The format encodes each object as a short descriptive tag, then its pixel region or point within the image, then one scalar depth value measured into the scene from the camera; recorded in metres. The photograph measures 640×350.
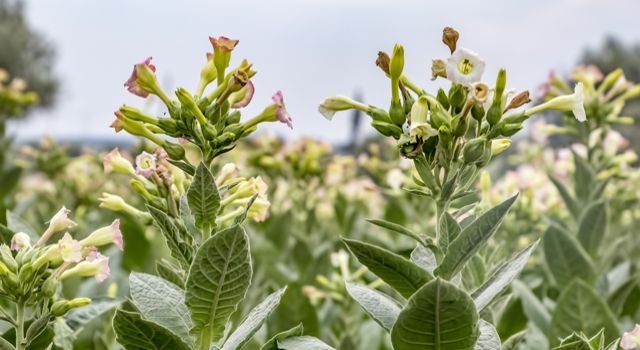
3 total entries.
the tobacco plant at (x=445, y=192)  1.12
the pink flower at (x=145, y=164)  1.25
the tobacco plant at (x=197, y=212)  1.15
